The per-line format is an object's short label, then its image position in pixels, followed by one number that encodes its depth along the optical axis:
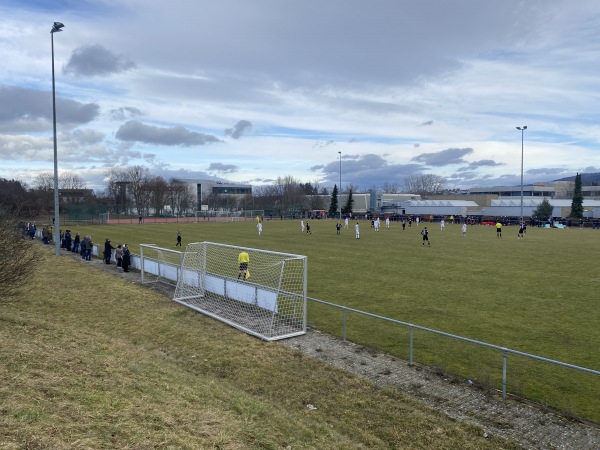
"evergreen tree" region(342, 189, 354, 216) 104.57
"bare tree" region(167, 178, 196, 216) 103.25
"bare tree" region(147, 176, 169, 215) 93.25
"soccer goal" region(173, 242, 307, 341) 12.30
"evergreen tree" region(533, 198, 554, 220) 76.44
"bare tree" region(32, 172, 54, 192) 88.71
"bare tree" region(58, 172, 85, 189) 118.05
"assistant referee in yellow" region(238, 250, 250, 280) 16.95
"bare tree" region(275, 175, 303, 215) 96.28
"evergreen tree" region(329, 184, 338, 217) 101.10
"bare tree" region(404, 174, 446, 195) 196.38
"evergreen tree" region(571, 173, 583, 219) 71.94
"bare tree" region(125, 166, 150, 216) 94.84
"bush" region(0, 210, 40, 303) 11.18
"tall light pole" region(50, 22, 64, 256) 25.03
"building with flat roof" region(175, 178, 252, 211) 119.62
